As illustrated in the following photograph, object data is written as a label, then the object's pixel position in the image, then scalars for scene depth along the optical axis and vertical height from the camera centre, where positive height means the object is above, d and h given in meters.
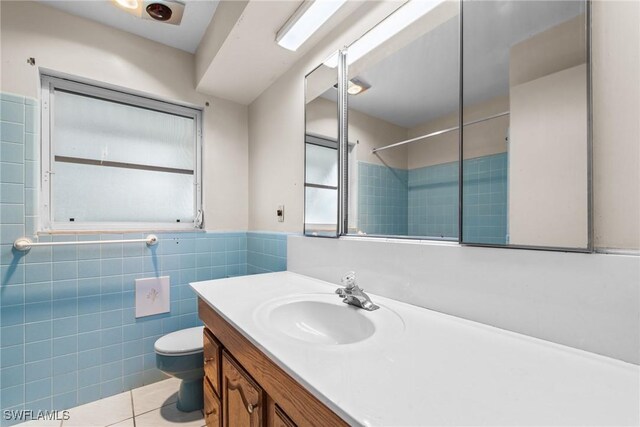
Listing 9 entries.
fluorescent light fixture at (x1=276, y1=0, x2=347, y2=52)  1.23 +0.94
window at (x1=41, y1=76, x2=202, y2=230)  1.68 +0.36
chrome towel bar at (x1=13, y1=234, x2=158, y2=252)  1.47 -0.18
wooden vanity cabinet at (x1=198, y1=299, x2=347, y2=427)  0.58 -0.50
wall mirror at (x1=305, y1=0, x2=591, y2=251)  0.68 +0.30
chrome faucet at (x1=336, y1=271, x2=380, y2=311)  0.97 -0.31
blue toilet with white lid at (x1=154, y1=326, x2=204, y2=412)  1.50 -0.84
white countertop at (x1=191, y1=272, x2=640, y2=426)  0.43 -0.32
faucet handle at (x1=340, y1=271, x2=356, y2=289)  1.03 -0.26
